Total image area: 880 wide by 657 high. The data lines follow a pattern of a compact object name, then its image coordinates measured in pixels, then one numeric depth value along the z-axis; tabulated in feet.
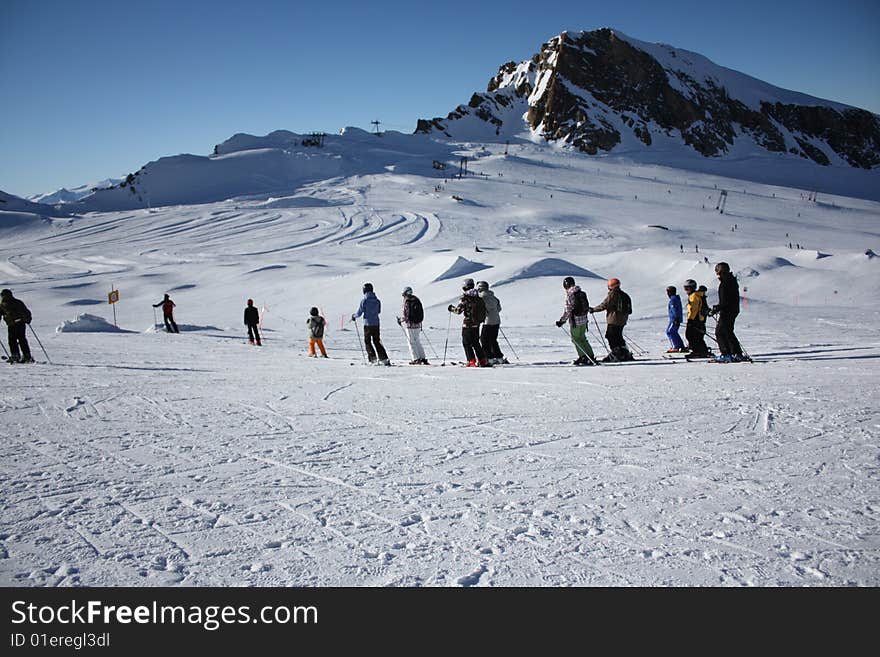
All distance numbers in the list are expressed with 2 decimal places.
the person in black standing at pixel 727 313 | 29.07
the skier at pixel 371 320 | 35.25
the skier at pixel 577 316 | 32.22
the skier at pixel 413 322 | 34.53
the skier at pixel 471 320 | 32.53
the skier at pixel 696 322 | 32.50
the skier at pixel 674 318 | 36.64
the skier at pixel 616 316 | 32.50
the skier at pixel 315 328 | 40.40
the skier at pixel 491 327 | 33.17
